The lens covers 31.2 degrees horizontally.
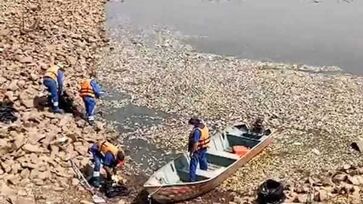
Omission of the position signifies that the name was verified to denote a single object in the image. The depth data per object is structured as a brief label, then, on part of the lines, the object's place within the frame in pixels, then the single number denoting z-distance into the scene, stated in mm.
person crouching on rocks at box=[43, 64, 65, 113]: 20875
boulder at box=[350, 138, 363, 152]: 21092
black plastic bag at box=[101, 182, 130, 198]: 17156
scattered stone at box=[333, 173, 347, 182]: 17406
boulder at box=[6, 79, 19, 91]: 21911
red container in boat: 20116
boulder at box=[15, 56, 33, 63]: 24862
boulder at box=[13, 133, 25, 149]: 17456
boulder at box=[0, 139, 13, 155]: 17095
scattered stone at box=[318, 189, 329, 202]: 15858
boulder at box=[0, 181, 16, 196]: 15441
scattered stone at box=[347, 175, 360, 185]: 16852
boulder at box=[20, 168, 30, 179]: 16719
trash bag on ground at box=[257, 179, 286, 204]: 15984
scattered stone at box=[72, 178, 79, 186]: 17056
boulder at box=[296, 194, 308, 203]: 15898
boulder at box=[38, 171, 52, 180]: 16805
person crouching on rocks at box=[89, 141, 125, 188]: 16938
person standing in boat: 17406
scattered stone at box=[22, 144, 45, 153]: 17553
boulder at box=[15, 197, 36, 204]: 15141
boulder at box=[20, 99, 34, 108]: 21031
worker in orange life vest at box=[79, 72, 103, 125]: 21094
